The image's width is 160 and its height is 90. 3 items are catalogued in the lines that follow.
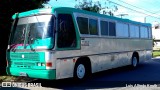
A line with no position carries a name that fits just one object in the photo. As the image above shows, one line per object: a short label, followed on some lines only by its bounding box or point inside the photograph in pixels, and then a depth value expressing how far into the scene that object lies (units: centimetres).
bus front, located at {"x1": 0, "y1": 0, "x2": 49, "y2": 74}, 1143
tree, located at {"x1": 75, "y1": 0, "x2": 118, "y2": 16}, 2702
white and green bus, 806
